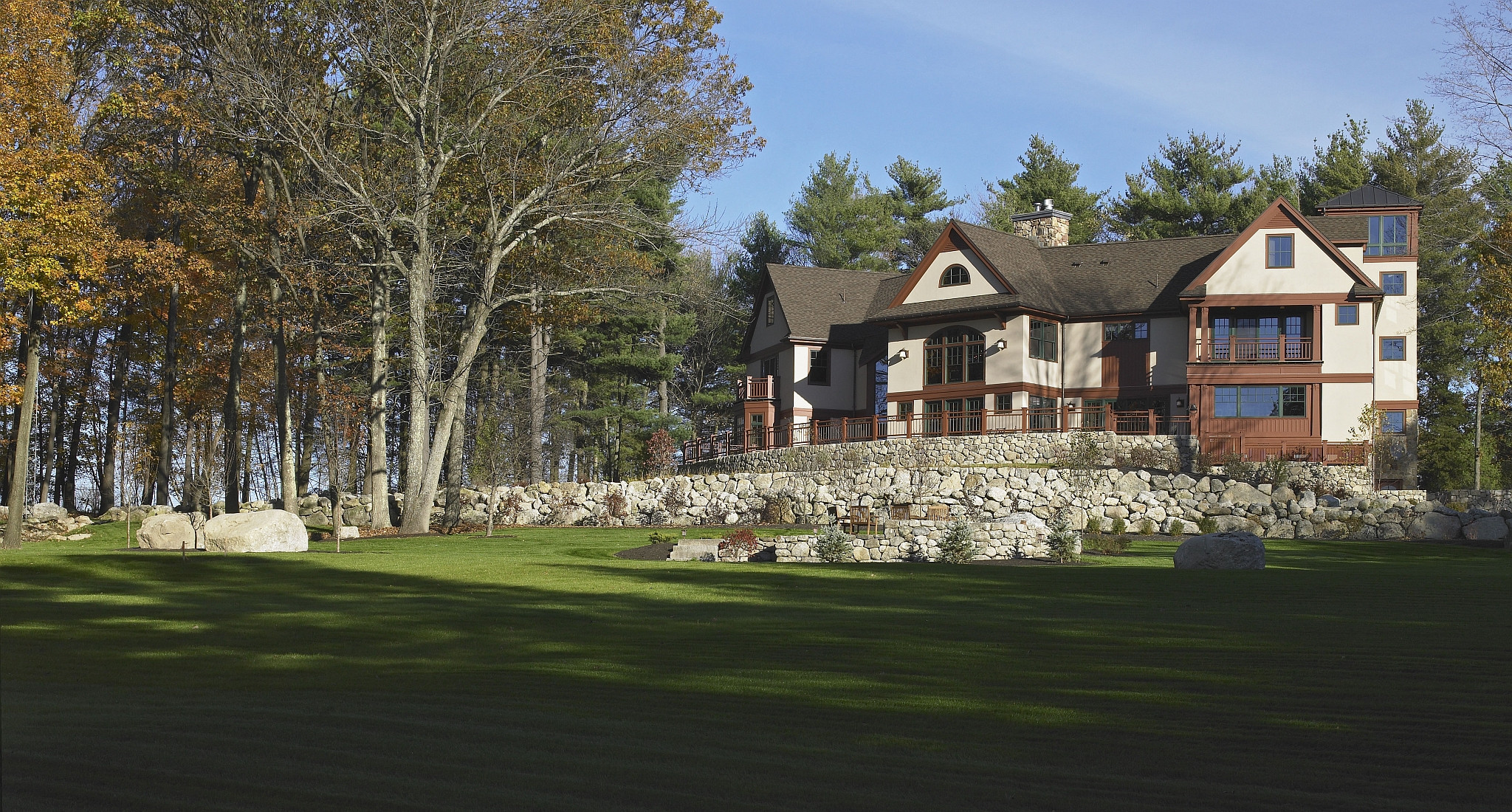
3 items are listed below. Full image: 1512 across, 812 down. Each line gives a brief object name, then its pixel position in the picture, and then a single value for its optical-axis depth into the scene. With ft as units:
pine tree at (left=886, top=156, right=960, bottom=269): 193.57
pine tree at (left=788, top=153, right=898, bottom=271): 188.03
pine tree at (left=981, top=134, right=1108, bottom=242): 184.96
